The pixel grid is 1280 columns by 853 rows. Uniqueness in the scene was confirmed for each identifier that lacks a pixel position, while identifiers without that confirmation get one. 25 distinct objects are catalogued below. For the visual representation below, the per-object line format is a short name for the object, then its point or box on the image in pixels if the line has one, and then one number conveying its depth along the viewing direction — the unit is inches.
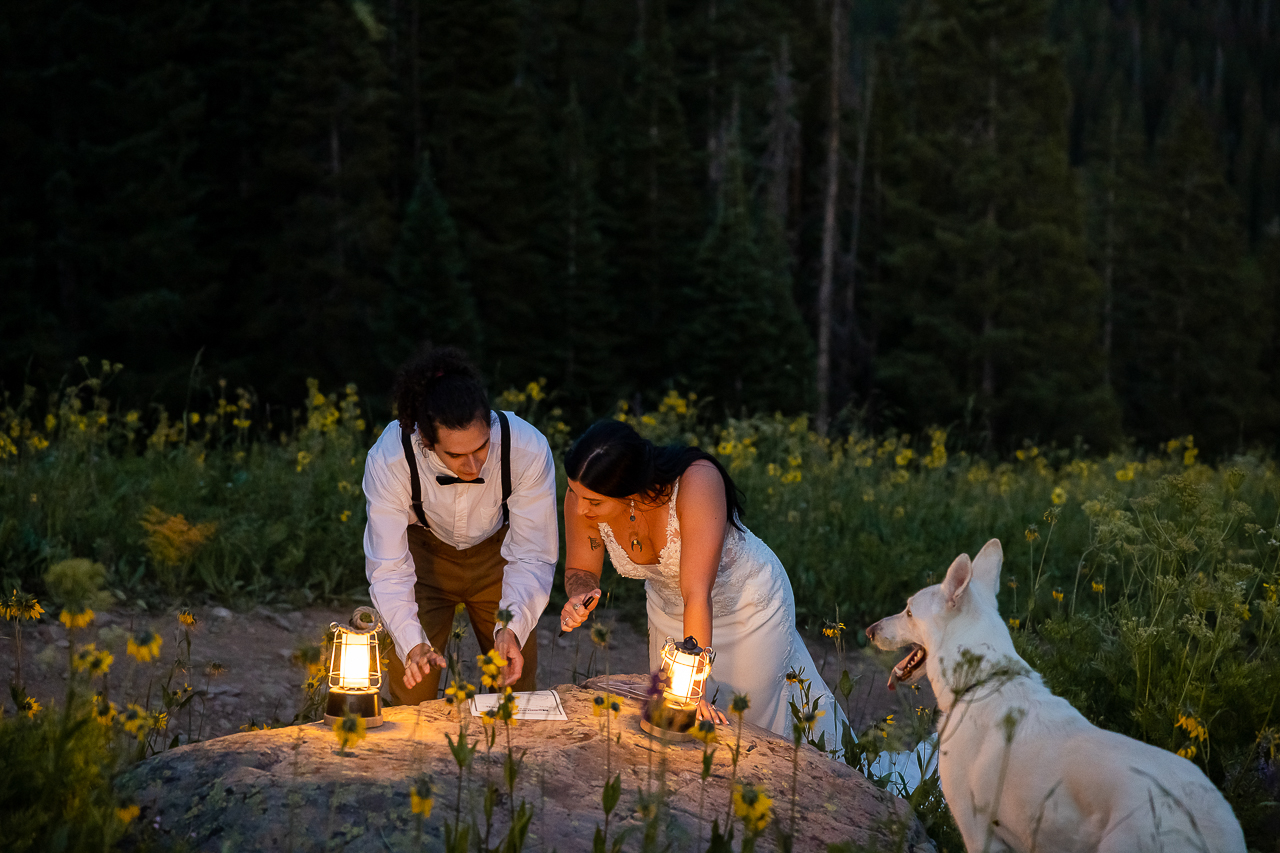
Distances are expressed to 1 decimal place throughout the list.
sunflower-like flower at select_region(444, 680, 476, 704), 108.3
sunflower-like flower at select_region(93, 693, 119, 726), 112.2
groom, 173.5
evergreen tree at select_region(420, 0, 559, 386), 1282.0
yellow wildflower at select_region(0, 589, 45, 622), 133.6
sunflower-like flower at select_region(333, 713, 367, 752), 100.4
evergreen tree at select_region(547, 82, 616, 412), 1291.8
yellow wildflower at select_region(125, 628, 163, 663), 94.1
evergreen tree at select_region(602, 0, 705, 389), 1406.3
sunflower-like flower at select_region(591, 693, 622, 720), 110.8
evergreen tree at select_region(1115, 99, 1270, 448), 1681.8
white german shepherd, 117.6
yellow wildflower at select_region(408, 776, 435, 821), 90.5
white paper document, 152.2
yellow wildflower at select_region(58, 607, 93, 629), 98.0
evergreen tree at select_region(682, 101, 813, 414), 1250.6
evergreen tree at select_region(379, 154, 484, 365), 1119.6
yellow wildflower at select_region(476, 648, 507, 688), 107.1
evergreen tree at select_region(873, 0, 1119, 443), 1376.7
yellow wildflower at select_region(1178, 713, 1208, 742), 148.3
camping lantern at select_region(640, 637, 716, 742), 139.6
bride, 179.8
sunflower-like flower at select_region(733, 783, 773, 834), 94.9
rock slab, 118.6
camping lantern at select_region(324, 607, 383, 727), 140.5
